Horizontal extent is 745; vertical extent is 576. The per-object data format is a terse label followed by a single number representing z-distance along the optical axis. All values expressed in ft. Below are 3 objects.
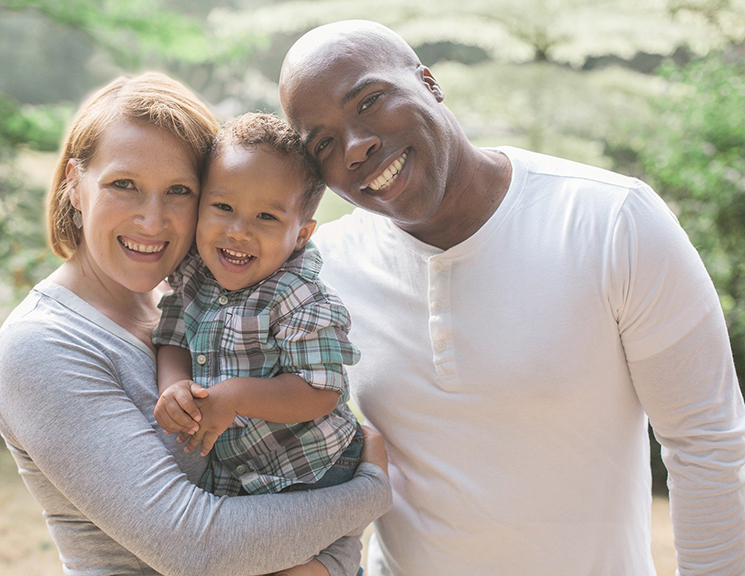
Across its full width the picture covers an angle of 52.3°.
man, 4.76
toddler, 4.99
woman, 4.35
